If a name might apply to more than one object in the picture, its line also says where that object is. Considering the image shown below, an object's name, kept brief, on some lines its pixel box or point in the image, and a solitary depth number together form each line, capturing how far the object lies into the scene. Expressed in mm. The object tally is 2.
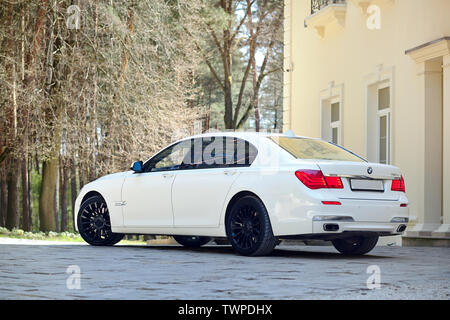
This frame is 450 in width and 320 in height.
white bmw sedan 9875
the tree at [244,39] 39062
